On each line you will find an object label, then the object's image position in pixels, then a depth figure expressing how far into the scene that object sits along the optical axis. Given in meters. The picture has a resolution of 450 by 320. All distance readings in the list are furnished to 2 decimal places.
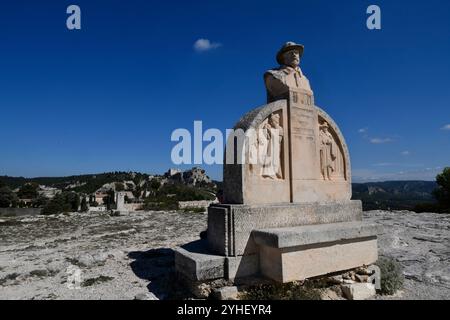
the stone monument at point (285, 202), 4.64
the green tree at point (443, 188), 24.06
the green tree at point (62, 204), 33.93
